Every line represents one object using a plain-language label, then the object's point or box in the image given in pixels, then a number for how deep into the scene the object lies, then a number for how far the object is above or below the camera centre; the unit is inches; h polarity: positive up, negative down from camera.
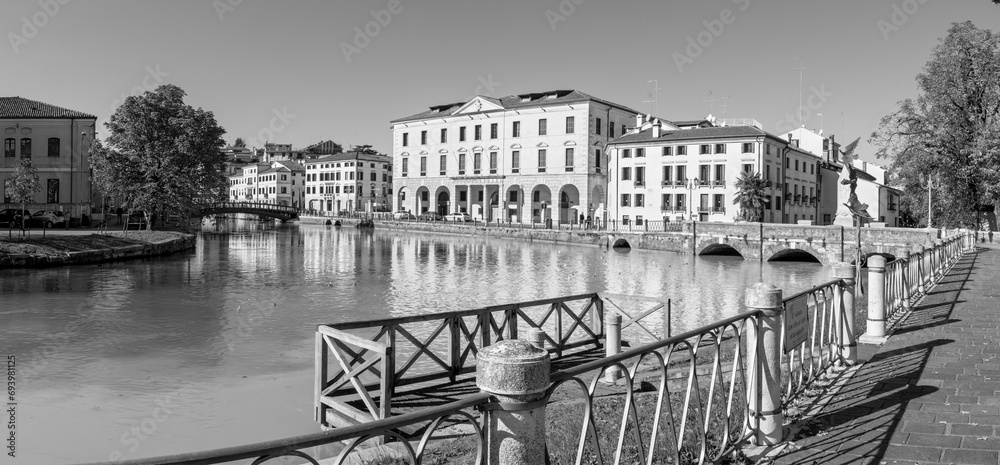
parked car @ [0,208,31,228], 1670.8 +20.2
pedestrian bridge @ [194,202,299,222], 3034.7 +72.4
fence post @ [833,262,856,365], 329.4 -44.9
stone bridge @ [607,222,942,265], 1461.6 -35.4
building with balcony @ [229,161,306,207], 4950.8 +309.0
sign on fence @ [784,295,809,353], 232.2 -34.6
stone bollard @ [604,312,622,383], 435.4 -71.0
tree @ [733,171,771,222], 2065.7 +92.9
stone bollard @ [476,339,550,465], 116.6 -30.4
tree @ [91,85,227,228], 1653.5 +176.2
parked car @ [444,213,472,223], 2998.0 +36.7
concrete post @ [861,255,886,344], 392.8 -47.5
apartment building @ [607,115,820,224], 2181.3 +184.7
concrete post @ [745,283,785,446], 215.8 -44.8
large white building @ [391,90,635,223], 2696.9 +306.9
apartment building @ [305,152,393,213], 4170.8 +273.4
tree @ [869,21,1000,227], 1357.0 +226.9
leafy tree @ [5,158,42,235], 1392.7 +83.0
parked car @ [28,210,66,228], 1763.8 +13.8
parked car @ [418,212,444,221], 3041.3 +41.4
